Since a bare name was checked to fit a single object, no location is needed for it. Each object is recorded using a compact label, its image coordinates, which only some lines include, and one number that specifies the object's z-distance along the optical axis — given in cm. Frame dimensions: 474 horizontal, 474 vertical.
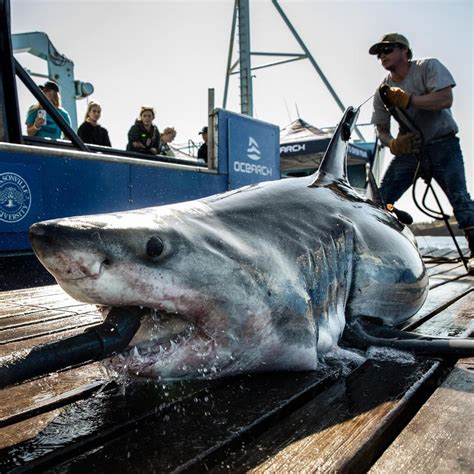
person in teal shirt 497
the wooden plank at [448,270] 400
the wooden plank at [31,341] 162
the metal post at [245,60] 1447
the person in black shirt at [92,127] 575
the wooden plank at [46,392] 113
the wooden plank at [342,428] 86
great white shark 99
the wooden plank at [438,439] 84
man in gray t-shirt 382
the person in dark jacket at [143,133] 596
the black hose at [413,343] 147
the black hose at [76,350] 88
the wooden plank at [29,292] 294
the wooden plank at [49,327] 182
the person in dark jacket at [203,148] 749
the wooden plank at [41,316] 205
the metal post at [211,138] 546
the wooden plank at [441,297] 220
